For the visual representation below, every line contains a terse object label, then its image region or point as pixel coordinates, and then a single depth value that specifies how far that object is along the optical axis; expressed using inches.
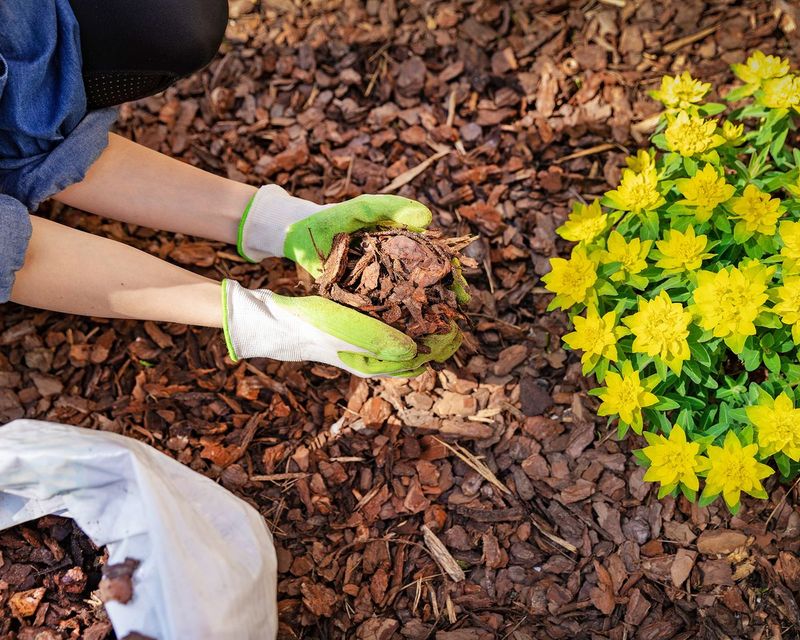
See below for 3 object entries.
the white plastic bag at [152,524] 31.1
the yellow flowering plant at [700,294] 33.0
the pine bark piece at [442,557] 36.9
